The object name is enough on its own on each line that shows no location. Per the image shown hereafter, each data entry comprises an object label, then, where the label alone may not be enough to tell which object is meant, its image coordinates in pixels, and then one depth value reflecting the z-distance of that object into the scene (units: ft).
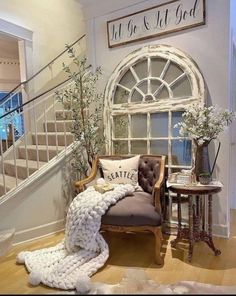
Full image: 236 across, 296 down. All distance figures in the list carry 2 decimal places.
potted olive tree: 10.41
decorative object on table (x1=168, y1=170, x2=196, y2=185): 8.38
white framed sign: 9.14
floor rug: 6.06
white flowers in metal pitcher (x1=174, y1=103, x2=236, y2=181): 8.20
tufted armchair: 7.59
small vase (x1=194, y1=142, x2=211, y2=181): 8.50
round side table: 7.75
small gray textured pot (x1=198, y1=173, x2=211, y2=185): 8.18
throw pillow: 9.41
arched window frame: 9.27
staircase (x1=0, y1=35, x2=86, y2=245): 9.42
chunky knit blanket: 6.97
